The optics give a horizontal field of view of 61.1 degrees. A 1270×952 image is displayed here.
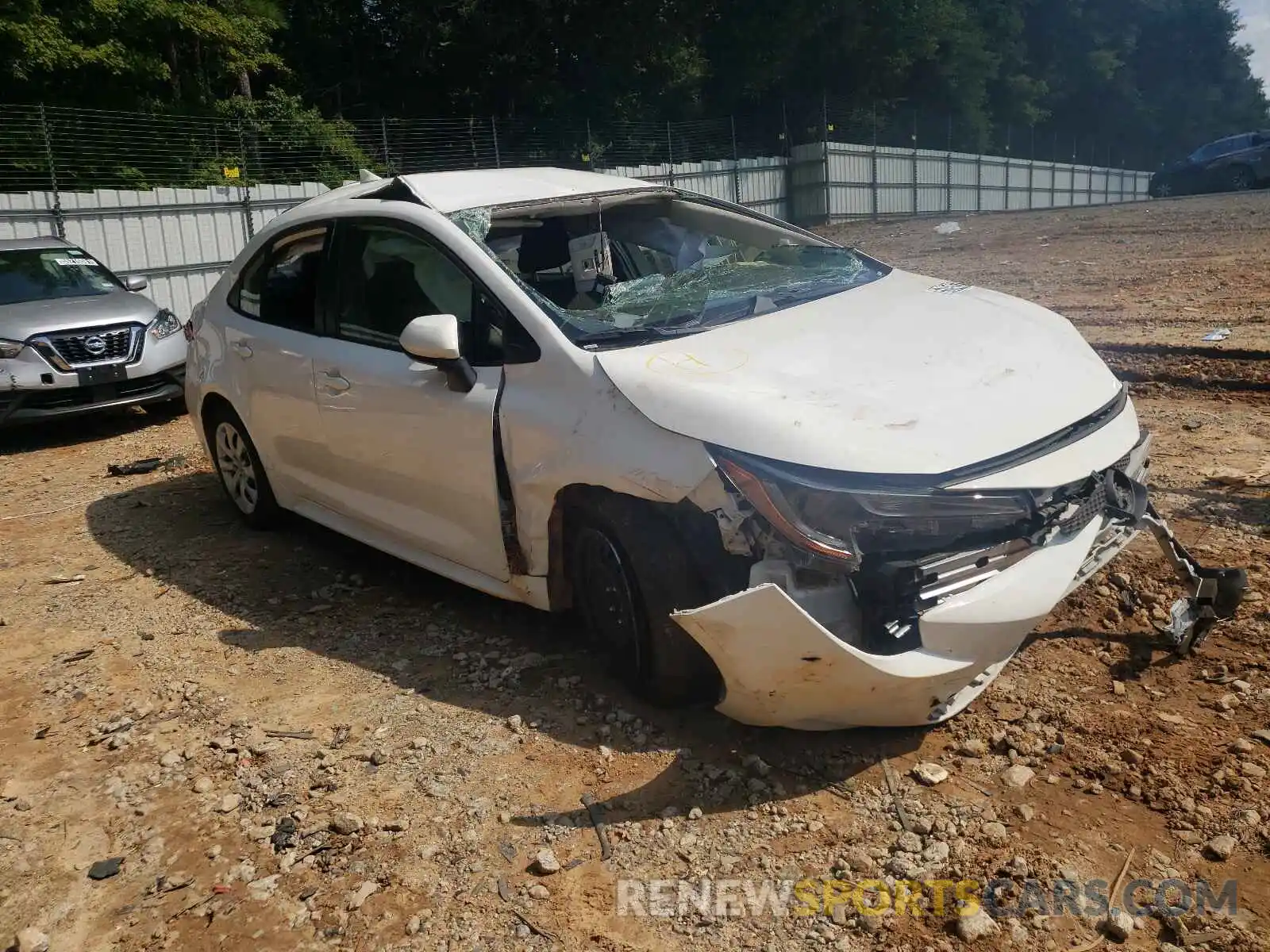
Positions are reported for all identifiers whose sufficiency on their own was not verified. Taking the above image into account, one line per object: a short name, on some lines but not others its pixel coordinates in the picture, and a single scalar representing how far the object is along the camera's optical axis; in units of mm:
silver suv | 8211
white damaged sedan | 2787
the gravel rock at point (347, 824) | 3031
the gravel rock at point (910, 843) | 2719
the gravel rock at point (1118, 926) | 2381
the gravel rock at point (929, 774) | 2977
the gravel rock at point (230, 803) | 3205
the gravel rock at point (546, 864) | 2781
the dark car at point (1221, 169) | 25047
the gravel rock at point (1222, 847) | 2582
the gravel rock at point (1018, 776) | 2934
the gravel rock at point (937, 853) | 2680
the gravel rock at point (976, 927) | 2414
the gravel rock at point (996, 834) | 2715
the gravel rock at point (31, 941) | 2668
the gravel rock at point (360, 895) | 2727
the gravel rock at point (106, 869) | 2951
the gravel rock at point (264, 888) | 2797
